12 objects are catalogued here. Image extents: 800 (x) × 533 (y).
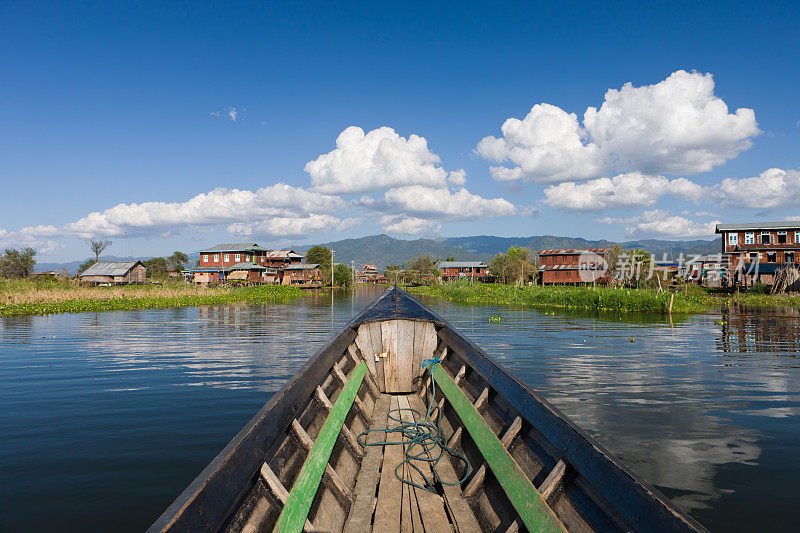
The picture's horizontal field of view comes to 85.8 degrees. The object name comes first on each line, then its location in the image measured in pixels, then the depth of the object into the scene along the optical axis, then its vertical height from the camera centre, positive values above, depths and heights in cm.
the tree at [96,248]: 7400 +423
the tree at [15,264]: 6104 +132
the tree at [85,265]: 7116 +135
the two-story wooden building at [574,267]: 5453 +36
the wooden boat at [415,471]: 210 -132
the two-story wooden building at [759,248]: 4084 +207
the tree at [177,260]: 9075 +259
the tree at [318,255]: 9106 +344
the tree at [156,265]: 8462 +147
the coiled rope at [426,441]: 388 -179
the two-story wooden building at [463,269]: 8619 +22
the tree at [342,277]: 7931 -110
